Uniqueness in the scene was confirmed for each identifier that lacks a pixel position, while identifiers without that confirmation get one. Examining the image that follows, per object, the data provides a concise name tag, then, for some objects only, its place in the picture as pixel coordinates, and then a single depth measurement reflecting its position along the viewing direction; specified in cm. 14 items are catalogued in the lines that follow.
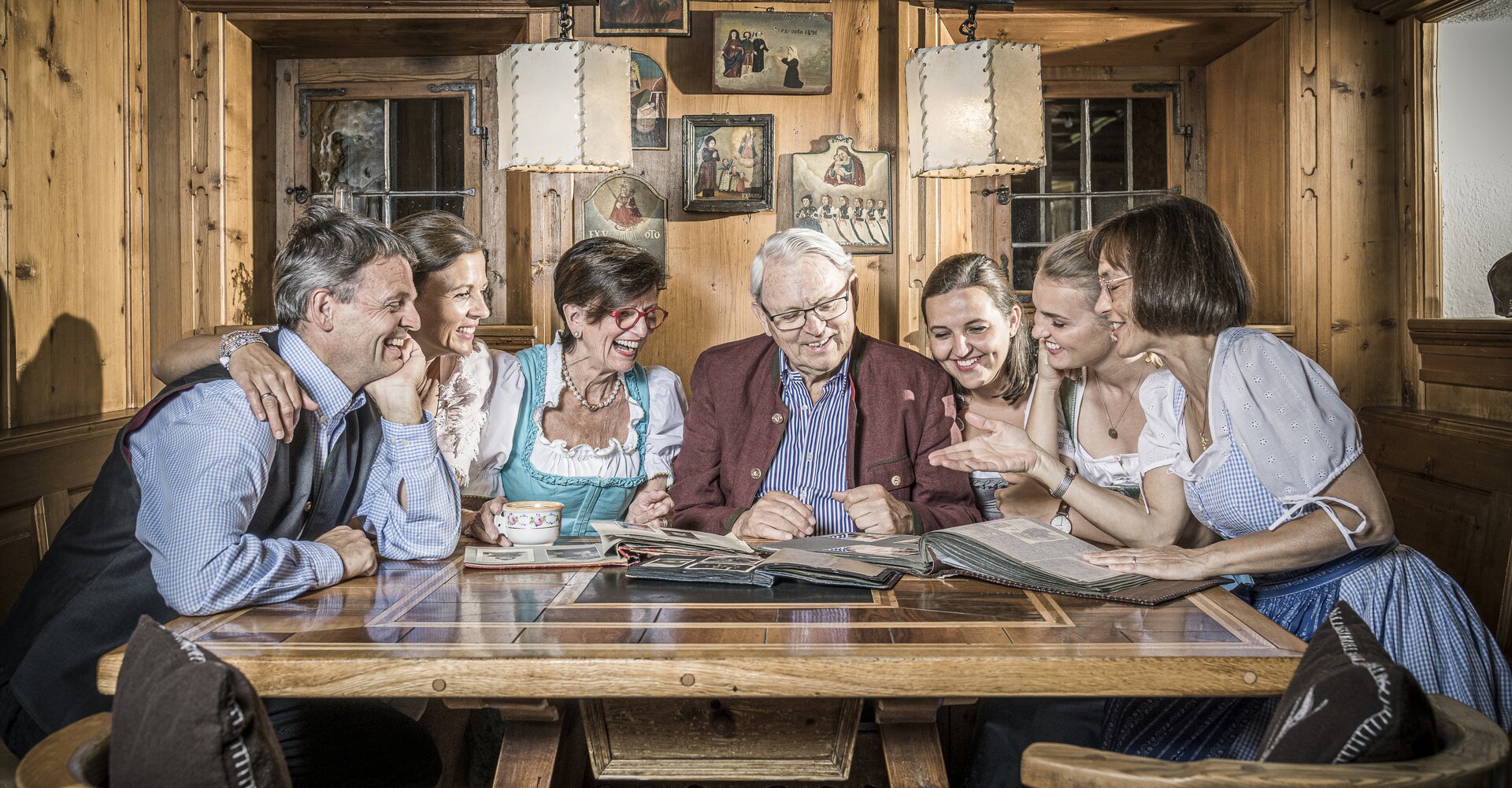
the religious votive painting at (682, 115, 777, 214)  412
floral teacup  222
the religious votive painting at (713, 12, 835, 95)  411
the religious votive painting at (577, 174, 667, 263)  414
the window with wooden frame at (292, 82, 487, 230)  455
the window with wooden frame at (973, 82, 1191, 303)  459
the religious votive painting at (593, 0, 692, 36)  399
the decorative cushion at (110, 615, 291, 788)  107
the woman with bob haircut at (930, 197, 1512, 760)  195
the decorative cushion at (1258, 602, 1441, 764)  106
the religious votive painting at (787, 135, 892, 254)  412
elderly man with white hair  273
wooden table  149
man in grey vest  181
